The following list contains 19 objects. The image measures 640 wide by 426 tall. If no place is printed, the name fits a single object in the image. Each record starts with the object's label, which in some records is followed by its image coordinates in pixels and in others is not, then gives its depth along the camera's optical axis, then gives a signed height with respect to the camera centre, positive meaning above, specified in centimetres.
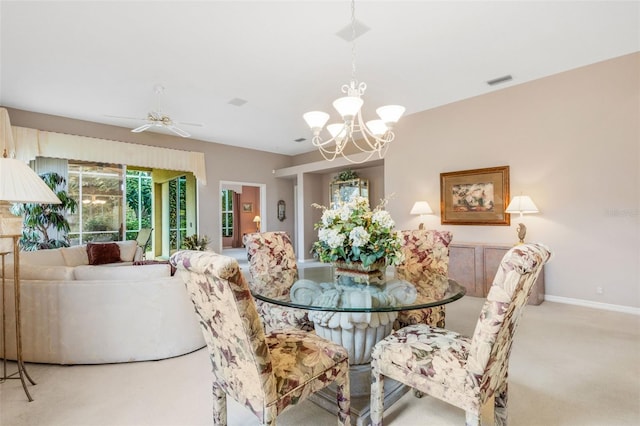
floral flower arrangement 198 -13
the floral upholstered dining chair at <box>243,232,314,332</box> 222 -47
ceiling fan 412 +132
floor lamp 192 +14
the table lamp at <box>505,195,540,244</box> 397 +8
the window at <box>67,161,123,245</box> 557 +34
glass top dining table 166 -48
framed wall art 450 +26
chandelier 262 +91
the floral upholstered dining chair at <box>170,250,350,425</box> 115 -63
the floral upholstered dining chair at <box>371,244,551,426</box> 120 -66
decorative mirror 696 +66
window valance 487 +123
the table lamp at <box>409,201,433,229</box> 504 +9
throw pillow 465 -52
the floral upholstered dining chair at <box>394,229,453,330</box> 231 -43
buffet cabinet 421 -73
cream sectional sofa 239 -74
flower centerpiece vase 207 -39
